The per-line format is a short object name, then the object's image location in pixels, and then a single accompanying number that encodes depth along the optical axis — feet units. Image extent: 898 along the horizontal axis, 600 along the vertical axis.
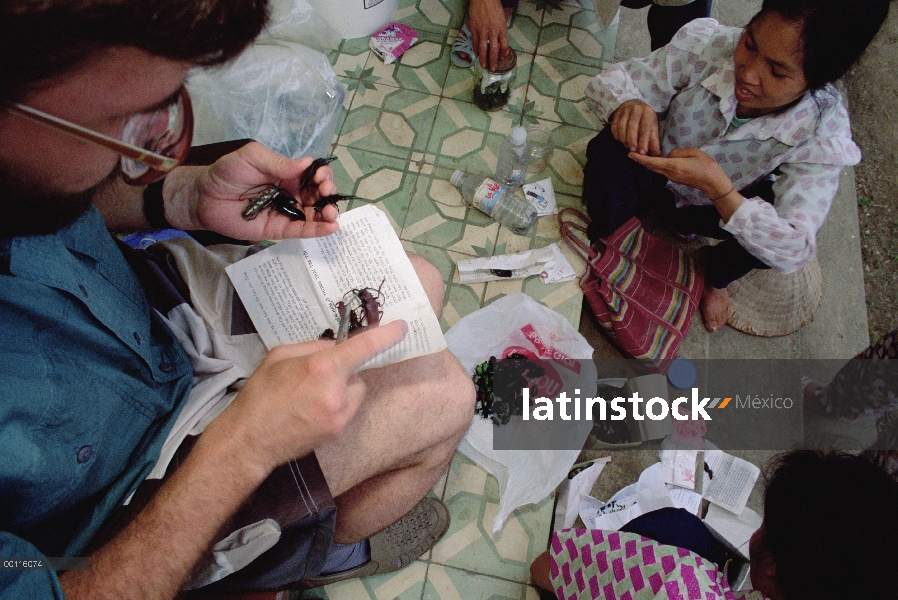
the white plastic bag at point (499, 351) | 4.73
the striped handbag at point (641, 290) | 5.44
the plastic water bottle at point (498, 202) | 5.79
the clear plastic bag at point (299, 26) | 5.49
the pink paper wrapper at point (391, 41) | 6.64
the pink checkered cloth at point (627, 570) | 3.23
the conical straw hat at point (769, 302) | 5.99
